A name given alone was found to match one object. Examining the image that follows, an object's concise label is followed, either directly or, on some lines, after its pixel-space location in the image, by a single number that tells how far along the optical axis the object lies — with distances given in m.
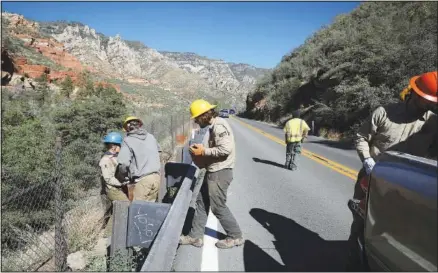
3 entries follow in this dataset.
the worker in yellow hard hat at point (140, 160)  5.19
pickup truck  1.85
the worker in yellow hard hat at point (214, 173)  4.50
